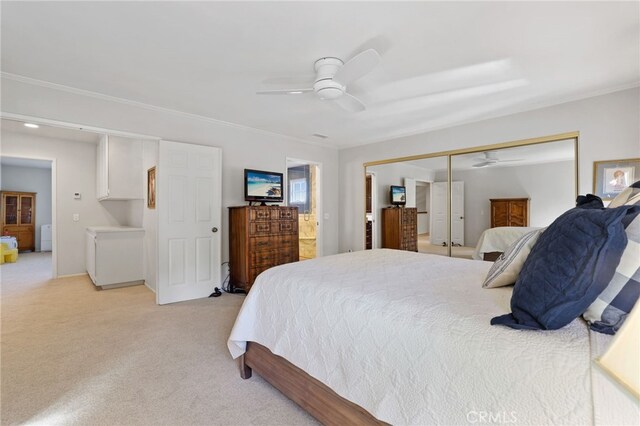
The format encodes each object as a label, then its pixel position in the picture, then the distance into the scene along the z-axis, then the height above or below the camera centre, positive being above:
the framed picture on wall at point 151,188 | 4.26 +0.37
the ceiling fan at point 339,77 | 2.03 +1.07
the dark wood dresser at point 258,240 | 3.96 -0.40
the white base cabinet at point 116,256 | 4.32 -0.68
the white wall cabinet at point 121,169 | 4.55 +0.70
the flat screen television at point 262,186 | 4.19 +0.39
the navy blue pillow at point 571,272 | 0.89 -0.20
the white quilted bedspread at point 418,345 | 0.86 -0.52
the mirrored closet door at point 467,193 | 3.44 +0.26
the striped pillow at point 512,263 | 1.42 -0.26
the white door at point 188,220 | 3.59 -0.11
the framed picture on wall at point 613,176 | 2.86 +0.37
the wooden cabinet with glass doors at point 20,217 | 7.66 -0.14
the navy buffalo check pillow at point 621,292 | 0.87 -0.25
